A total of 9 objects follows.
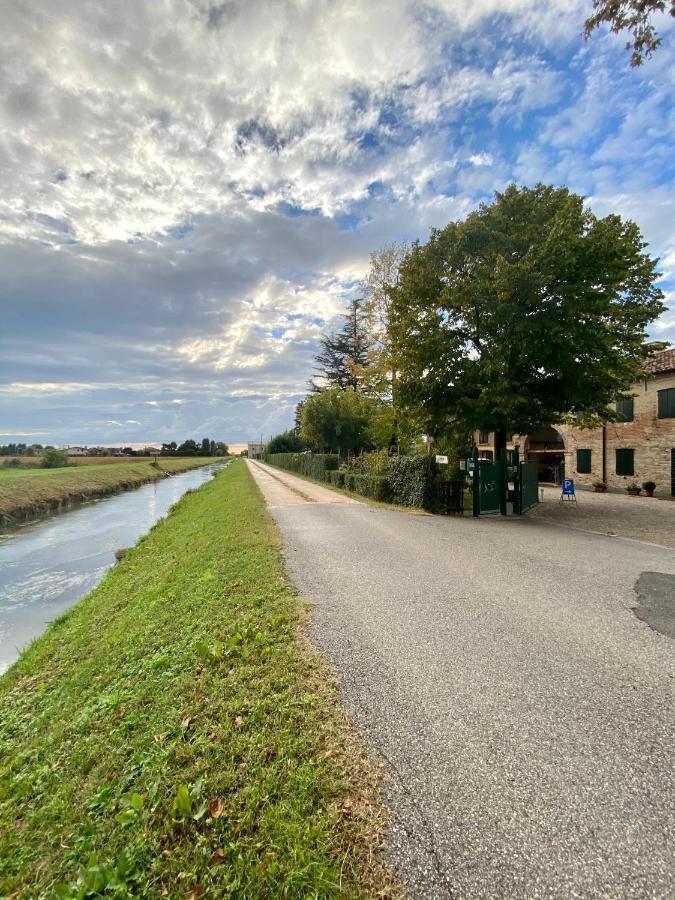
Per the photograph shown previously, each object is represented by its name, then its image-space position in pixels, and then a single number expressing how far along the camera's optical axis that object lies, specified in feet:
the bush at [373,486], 49.21
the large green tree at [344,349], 114.42
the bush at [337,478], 67.77
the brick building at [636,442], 60.95
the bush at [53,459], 129.49
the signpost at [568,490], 52.01
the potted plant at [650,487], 61.87
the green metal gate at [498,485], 40.98
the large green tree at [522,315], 36.60
